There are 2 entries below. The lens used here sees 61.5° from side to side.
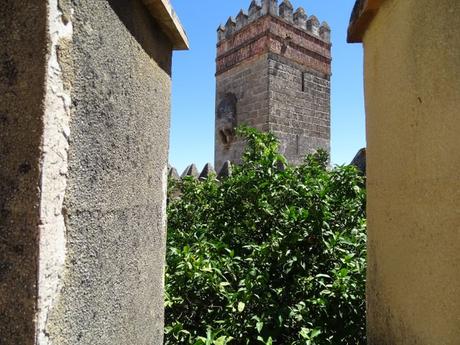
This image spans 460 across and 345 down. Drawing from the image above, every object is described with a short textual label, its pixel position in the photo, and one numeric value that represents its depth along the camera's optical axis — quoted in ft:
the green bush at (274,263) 6.99
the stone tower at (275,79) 33.32
